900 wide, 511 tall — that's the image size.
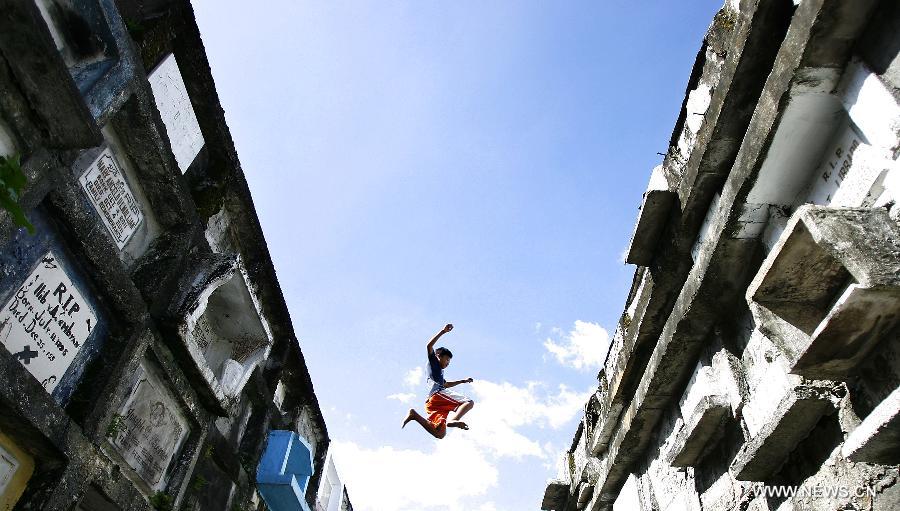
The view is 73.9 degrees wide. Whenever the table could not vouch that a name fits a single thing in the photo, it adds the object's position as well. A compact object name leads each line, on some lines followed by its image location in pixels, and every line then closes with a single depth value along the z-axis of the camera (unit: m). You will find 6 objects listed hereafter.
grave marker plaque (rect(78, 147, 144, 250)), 4.51
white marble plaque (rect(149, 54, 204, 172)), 5.33
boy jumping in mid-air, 9.02
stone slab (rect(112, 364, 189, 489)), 5.07
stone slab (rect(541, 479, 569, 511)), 7.51
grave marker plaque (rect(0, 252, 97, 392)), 3.73
